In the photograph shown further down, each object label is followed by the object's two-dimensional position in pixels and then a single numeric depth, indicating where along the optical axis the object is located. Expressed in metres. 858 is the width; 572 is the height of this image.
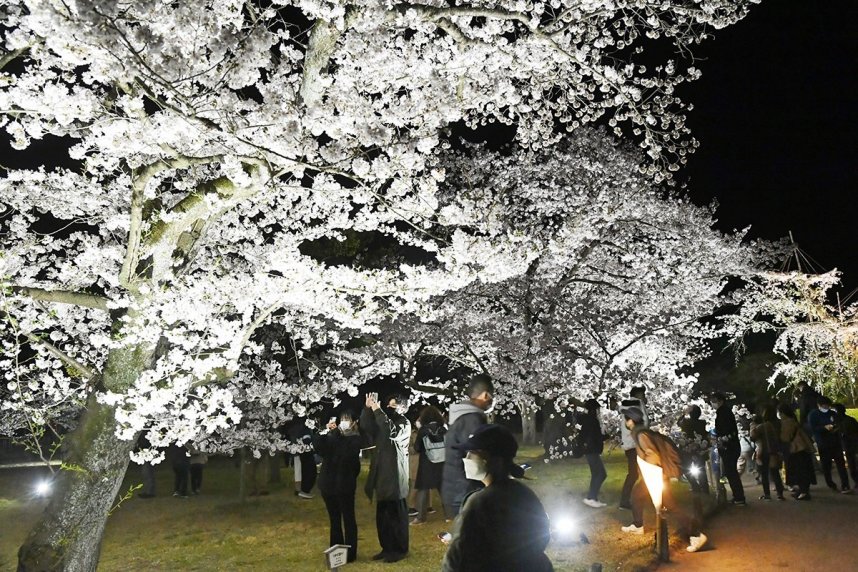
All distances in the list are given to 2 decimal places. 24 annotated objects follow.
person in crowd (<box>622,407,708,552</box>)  6.58
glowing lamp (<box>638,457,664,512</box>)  6.48
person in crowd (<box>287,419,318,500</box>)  12.50
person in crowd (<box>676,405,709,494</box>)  9.44
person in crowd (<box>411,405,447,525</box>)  9.16
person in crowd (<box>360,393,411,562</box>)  7.14
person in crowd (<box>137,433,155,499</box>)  13.29
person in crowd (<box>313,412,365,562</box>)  7.09
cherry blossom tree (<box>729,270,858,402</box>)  17.91
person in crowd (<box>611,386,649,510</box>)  9.05
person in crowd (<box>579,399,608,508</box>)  9.82
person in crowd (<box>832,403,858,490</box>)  10.47
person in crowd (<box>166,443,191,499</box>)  13.41
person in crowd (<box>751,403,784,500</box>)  10.08
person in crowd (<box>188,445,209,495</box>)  13.94
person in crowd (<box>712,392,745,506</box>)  9.48
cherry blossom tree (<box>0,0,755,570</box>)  4.85
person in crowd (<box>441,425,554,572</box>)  2.76
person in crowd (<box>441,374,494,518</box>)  4.47
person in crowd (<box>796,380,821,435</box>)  11.10
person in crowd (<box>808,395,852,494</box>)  10.25
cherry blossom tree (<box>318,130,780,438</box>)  13.96
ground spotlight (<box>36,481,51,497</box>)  13.39
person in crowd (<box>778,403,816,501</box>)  9.71
